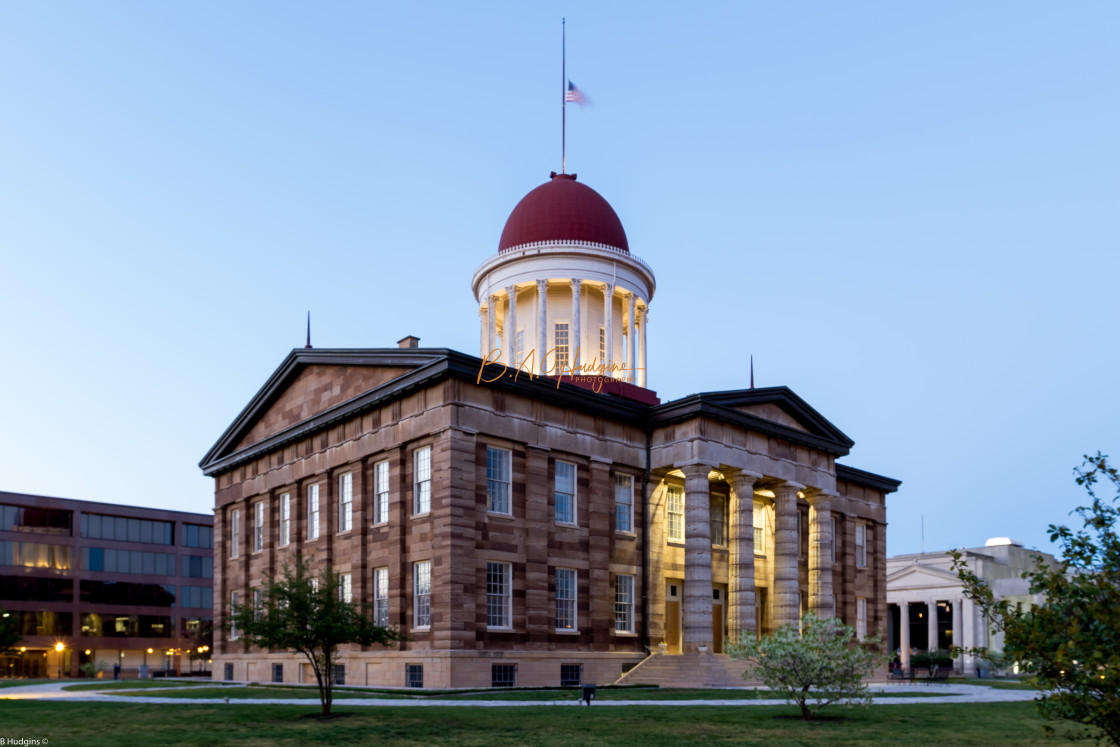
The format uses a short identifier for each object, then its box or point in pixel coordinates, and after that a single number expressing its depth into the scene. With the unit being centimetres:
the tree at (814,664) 2358
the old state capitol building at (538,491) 3738
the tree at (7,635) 6384
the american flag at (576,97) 5544
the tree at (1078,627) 1179
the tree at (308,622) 2531
